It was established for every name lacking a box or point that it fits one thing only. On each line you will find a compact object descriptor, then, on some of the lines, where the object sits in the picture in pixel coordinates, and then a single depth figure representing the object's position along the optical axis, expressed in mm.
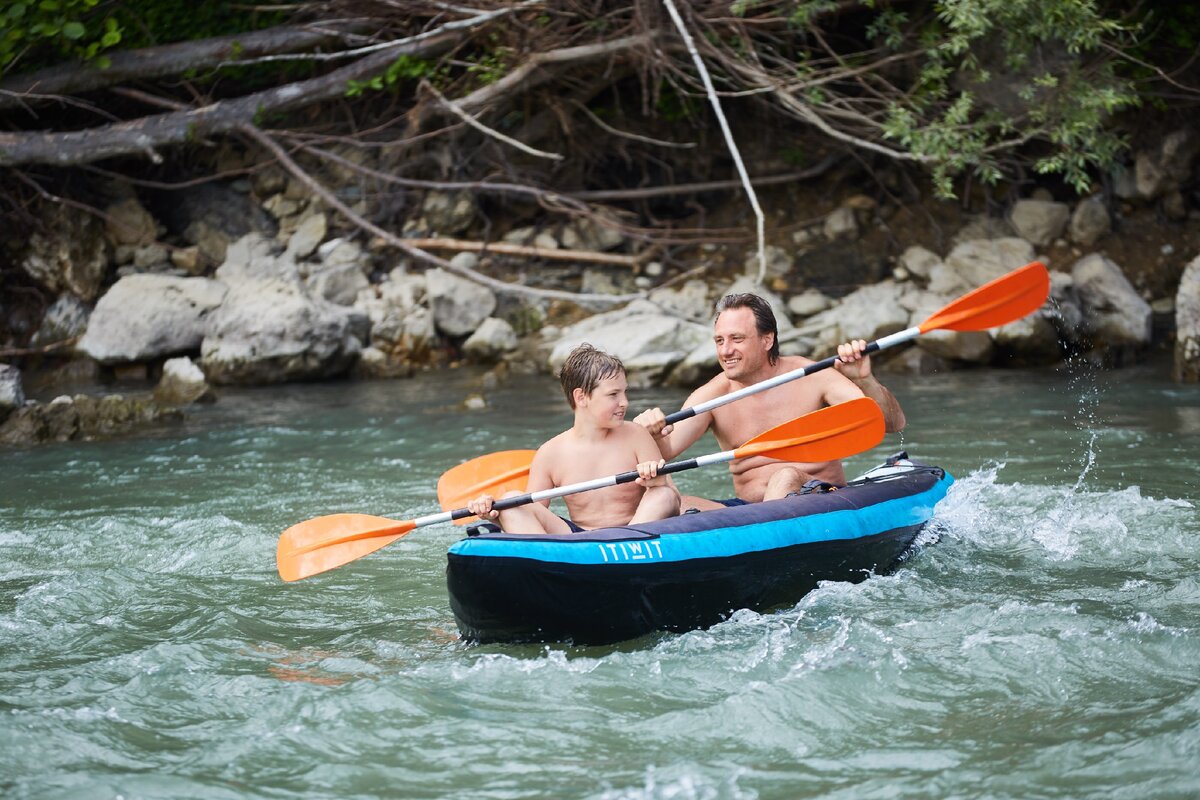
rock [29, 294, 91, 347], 20187
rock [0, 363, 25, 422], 15320
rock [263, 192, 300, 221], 21859
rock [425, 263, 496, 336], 20000
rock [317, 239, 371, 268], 20922
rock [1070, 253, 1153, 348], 17125
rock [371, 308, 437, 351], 19828
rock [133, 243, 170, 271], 21266
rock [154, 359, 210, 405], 17250
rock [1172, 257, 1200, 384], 15312
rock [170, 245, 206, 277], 21312
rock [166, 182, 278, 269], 21766
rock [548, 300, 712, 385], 17312
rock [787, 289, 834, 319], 19047
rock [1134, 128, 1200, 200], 19219
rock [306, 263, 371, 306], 20437
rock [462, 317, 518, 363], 19609
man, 8570
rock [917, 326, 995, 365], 17578
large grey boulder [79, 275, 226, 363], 18937
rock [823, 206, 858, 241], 20531
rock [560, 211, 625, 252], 21297
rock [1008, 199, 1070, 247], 19469
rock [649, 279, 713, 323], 19172
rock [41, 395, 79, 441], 14977
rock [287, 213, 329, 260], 21219
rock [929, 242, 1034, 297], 18641
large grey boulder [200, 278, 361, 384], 18437
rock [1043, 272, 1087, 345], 17266
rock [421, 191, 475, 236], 21312
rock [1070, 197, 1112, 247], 19359
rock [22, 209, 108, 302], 20766
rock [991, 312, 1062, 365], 17344
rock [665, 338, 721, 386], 17047
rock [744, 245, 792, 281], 20109
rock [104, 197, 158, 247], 21562
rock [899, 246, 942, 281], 19453
